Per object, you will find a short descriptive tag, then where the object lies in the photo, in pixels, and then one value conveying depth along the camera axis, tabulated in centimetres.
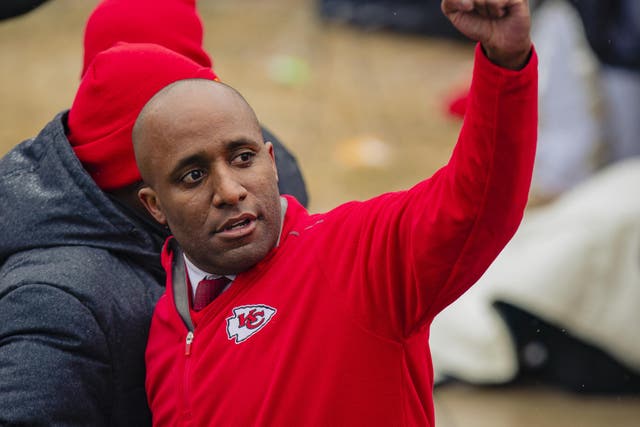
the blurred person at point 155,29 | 502
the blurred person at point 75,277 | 374
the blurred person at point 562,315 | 812
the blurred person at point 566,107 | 1236
